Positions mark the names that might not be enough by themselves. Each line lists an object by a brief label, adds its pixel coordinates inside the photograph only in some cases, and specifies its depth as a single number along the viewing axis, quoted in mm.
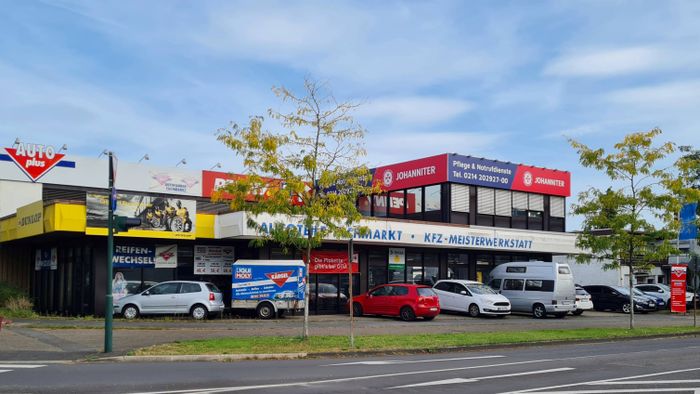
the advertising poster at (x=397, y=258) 34609
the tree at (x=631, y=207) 25016
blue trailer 27484
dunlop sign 26609
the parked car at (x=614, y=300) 38875
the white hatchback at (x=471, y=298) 30969
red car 28469
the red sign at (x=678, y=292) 32500
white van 32719
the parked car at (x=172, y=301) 26156
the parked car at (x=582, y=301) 34844
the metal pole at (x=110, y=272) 15805
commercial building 27500
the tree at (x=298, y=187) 17875
